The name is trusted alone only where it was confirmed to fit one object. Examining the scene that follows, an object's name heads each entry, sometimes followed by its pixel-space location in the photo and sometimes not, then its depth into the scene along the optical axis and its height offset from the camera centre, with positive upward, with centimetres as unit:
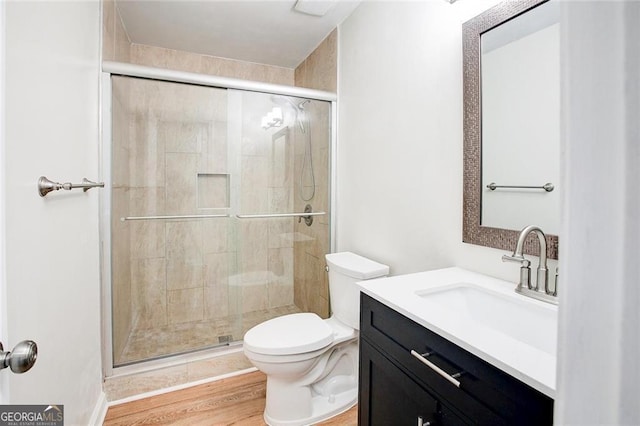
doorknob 59 -29
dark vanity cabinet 67 -45
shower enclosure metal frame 177 +14
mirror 105 +31
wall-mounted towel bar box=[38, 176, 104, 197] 95 +7
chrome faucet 99 -19
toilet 153 -73
